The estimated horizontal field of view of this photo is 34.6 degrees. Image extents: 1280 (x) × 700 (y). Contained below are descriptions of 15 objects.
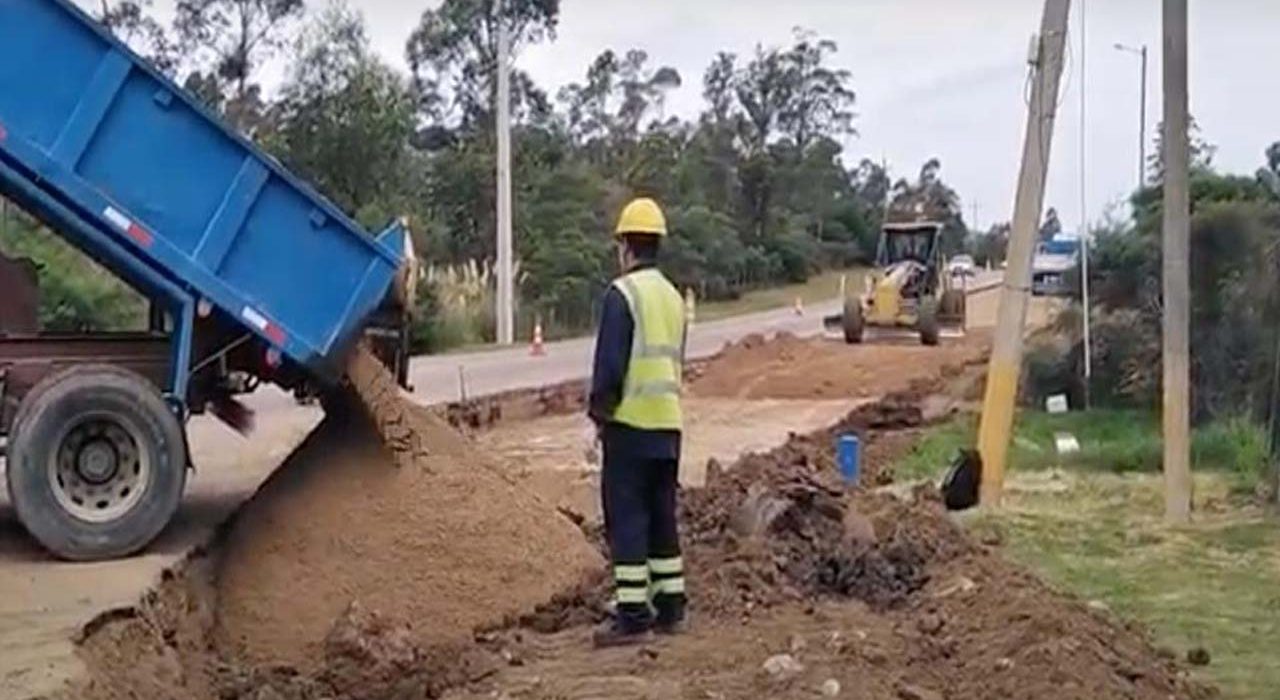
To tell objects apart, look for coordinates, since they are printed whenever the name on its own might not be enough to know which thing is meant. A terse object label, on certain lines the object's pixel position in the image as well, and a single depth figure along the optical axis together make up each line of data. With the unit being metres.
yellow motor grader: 38.06
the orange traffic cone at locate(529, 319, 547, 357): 35.00
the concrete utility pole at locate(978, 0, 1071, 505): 14.11
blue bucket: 15.35
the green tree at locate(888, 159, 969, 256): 75.69
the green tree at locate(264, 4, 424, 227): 43.91
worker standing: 8.80
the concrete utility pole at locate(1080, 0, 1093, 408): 23.17
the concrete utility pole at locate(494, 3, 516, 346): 37.47
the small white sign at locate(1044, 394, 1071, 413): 22.70
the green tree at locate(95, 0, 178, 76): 45.53
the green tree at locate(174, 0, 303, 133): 48.69
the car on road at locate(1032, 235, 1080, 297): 27.00
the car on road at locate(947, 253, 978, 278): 45.19
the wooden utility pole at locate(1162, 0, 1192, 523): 13.86
